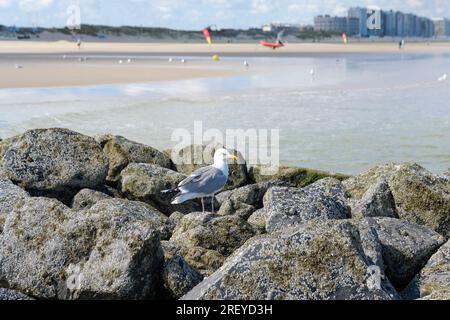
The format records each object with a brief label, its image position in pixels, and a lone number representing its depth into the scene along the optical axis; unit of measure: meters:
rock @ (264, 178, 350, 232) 7.30
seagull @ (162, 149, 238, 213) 8.86
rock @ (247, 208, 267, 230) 8.01
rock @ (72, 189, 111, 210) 8.57
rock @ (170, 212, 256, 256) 7.01
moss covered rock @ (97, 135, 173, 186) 10.48
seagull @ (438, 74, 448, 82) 37.81
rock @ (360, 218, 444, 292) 6.25
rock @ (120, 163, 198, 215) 9.46
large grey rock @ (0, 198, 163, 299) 5.67
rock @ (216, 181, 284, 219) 8.89
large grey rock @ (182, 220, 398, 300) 5.04
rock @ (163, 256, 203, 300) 5.79
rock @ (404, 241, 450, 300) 5.70
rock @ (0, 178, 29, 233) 7.34
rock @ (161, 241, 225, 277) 6.51
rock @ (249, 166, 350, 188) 10.77
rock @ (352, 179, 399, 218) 7.76
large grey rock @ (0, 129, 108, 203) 8.96
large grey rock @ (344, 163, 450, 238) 8.01
